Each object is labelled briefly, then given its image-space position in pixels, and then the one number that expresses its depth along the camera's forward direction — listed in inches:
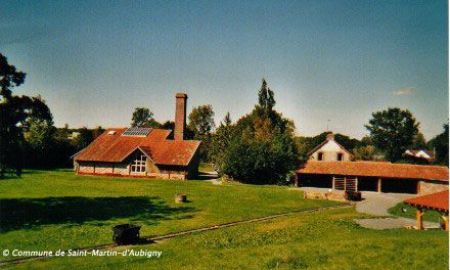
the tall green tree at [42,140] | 2425.1
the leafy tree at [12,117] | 915.4
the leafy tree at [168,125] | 4072.3
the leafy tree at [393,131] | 3521.2
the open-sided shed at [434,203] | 682.8
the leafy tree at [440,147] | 1915.2
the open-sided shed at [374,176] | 1712.6
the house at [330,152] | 2252.7
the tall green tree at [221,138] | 2491.4
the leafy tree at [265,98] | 2898.6
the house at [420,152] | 3442.4
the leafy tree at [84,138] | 2903.5
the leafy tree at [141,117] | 5423.2
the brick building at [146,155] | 2076.8
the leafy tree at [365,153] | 3459.6
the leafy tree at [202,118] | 4699.8
